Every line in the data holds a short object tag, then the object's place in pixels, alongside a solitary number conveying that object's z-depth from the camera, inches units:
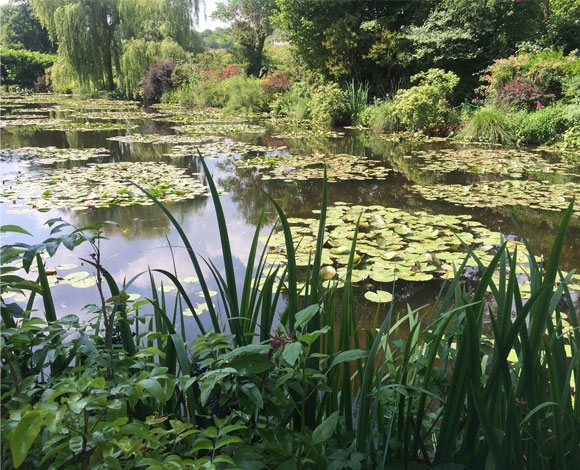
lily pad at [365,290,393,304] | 88.4
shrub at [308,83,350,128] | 391.2
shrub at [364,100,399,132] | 356.7
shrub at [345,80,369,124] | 400.5
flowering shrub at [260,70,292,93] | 529.3
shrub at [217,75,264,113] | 535.5
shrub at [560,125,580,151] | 261.9
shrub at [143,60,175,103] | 653.3
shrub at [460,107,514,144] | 291.5
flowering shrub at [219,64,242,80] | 626.2
